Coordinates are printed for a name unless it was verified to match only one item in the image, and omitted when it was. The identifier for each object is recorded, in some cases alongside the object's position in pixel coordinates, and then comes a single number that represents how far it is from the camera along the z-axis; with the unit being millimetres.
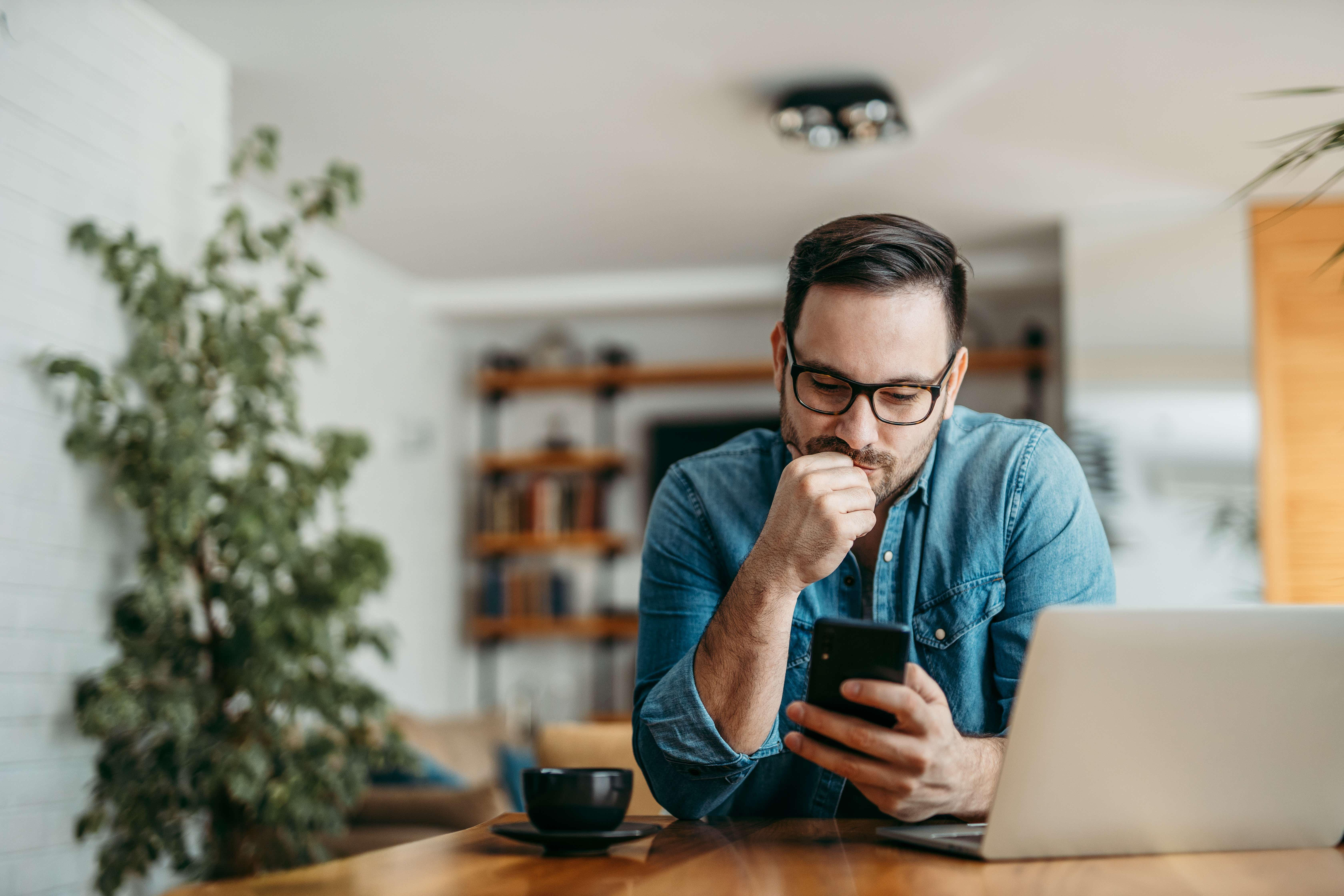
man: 1191
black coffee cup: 962
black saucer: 946
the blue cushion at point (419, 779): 3508
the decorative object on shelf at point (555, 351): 5949
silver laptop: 855
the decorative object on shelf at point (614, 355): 5879
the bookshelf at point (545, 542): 5691
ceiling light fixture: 3379
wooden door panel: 4172
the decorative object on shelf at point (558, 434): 5938
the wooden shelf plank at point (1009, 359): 5398
